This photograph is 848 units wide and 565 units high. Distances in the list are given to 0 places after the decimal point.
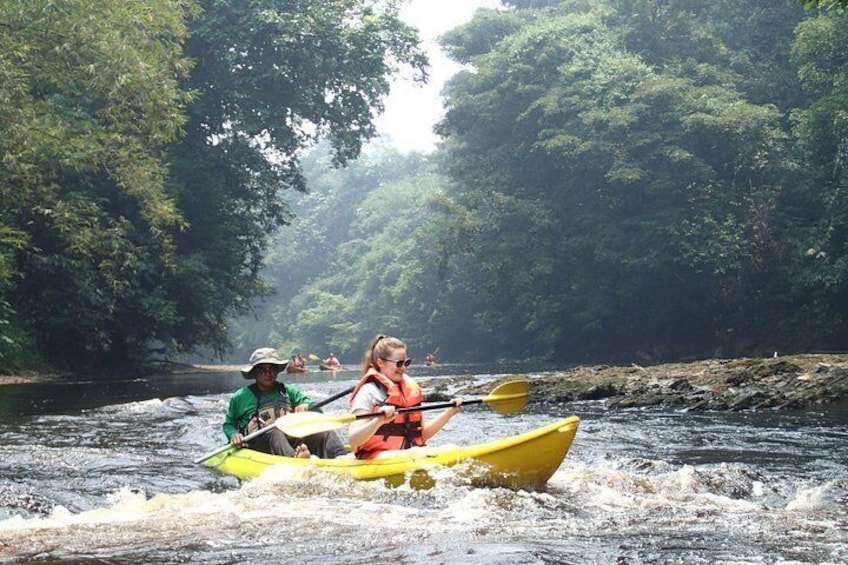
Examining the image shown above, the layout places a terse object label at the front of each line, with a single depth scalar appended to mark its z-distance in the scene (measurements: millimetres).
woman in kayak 6953
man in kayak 8148
